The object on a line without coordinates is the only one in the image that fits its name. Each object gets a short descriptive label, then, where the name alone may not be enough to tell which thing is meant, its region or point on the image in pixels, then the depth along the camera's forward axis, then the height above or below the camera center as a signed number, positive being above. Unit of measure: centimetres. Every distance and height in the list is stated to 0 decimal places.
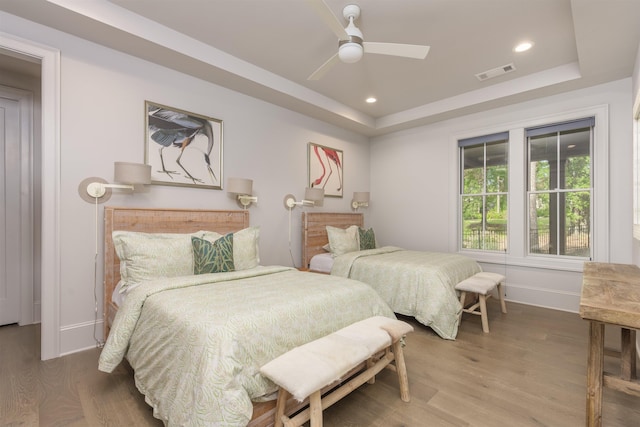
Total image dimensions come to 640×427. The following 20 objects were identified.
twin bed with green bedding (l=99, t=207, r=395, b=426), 133 -62
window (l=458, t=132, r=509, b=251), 416 +30
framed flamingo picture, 444 +68
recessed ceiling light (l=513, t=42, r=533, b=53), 287 +162
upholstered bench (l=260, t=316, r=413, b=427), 129 -71
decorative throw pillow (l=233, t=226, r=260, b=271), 270 -34
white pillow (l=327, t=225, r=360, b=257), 393 -40
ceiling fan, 229 +131
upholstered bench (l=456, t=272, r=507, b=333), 294 -76
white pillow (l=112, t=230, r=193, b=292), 223 -35
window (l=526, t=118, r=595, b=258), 356 +30
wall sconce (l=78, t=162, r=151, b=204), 250 +27
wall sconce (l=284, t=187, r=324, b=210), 404 +19
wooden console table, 121 -44
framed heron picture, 291 +68
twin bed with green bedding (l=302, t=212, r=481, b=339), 289 -64
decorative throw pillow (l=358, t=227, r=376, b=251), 424 -40
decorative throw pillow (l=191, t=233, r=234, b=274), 245 -37
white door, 300 +1
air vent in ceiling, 331 +161
